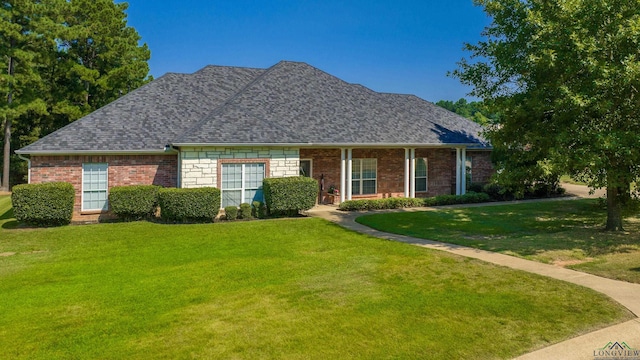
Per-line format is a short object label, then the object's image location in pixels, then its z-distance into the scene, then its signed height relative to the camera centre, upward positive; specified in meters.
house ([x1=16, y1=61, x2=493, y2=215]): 16.38 +2.11
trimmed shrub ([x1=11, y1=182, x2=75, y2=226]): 14.31 -0.61
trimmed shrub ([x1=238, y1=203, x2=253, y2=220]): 16.53 -0.96
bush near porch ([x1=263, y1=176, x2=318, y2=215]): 16.45 -0.26
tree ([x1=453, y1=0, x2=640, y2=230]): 10.61 +2.72
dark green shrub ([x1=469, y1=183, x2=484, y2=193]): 23.47 +0.10
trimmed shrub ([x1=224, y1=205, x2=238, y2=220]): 16.19 -0.99
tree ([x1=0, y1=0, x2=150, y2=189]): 28.58 +9.28
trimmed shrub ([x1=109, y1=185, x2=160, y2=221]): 15.39 -0.52
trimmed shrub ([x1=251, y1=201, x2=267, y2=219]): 16.74 -0.93
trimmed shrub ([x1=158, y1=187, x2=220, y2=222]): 15.23 -0.64
